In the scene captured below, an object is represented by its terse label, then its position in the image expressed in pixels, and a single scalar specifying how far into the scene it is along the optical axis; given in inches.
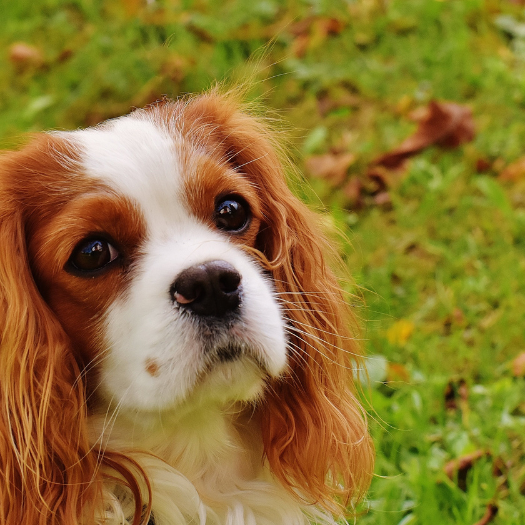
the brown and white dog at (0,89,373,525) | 65.6
